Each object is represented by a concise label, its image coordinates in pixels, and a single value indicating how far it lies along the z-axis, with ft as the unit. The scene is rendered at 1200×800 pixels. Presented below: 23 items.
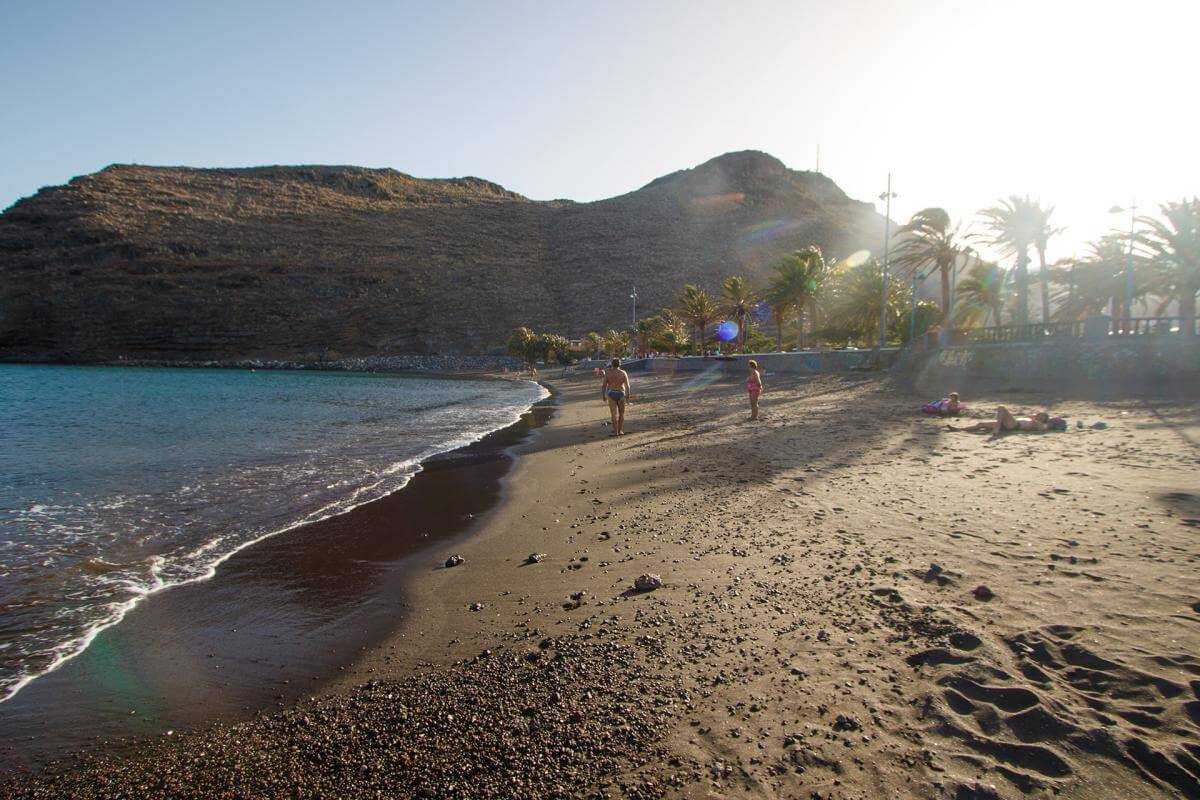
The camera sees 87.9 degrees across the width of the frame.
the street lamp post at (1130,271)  86.74
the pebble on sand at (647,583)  16.71
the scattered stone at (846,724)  10.07
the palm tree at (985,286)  127.13
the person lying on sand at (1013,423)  37.78
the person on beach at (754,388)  53.83
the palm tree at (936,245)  107.45
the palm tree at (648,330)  195.11
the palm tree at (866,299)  128.88
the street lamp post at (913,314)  111.32
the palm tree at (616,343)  211.00
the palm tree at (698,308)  162.61
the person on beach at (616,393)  49.73
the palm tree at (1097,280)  107.34
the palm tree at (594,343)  217.77
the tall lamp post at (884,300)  106.52
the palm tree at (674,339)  183.21
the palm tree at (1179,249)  83.35
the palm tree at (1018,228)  100.42
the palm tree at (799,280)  137.49
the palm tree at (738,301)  154.40
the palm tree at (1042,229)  99.86
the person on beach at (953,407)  47.55
